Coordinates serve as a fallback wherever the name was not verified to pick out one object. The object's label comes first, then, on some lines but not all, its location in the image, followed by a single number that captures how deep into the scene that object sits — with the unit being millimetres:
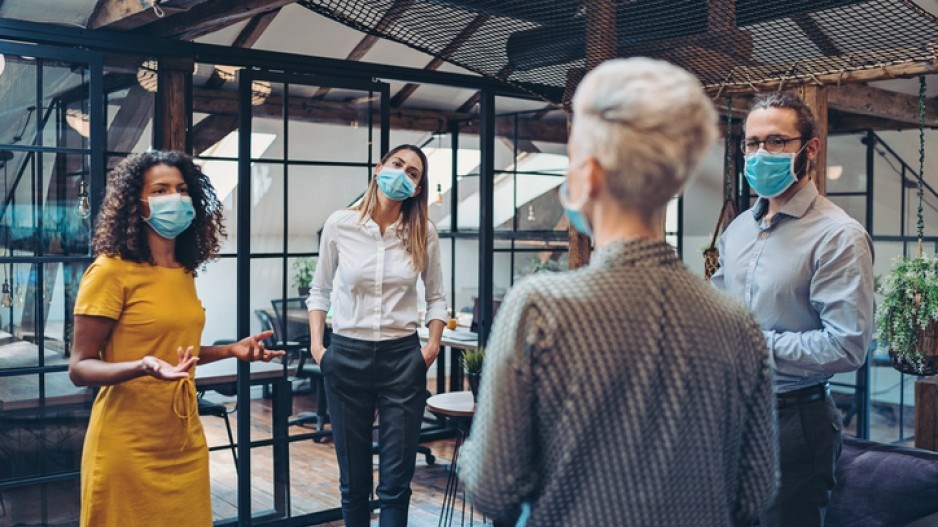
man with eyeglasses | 2078
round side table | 3268
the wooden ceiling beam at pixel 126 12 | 3146
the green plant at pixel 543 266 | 7992
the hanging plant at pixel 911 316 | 3738
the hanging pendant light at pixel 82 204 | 3475
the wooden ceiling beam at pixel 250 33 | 5254
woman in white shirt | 3139
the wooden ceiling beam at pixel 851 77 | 2983
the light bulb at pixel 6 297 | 3352
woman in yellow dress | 2227
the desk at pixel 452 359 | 5445
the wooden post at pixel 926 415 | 3352
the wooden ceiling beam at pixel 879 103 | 5195
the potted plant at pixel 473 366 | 3229
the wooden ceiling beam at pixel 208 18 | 3236
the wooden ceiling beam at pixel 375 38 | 3045
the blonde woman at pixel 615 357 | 1055
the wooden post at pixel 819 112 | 3504
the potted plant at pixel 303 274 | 4609
